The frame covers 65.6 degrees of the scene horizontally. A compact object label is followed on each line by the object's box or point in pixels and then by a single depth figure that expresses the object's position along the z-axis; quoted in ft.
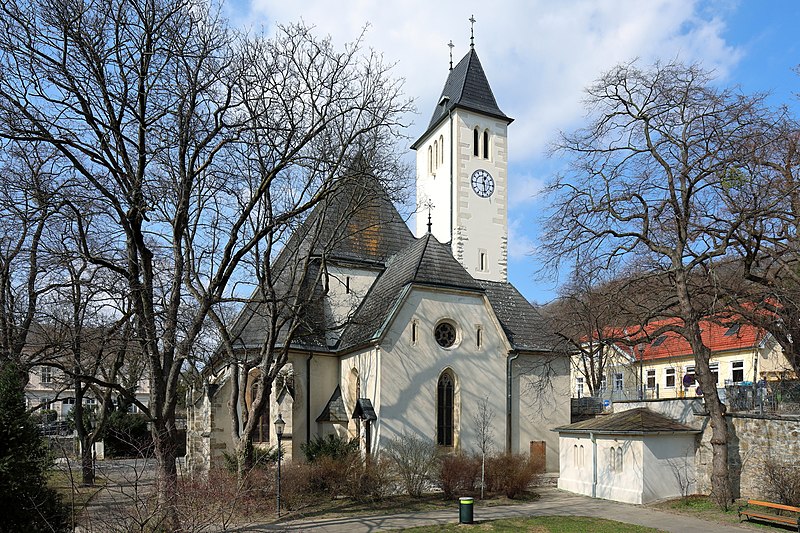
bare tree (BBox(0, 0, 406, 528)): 41.57
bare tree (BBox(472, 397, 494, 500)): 79.71
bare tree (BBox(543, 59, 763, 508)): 58.23
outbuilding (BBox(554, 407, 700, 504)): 65.05
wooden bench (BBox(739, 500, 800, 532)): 49.65
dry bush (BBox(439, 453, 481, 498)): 66.33
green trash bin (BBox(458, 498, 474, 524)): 52.29
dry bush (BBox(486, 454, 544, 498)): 67.82
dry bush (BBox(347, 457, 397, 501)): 63.05
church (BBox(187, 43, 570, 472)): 76.84
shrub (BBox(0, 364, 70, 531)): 34.32
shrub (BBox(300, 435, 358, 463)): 70.08
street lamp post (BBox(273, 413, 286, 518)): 59.31
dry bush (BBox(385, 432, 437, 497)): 66.69
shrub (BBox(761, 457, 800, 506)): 56.39
